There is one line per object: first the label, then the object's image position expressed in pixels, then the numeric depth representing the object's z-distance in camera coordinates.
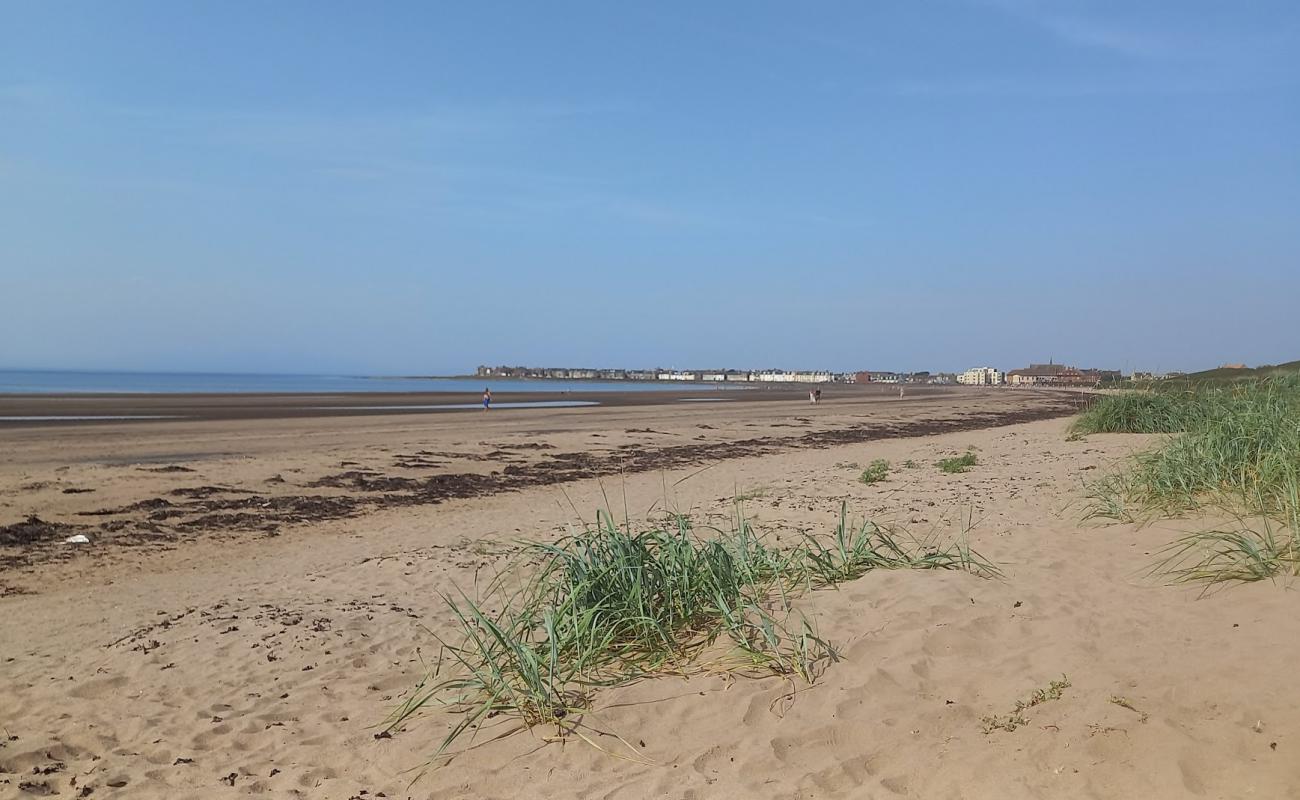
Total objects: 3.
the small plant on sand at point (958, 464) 13.12
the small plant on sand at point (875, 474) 12.46
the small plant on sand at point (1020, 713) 3.47
